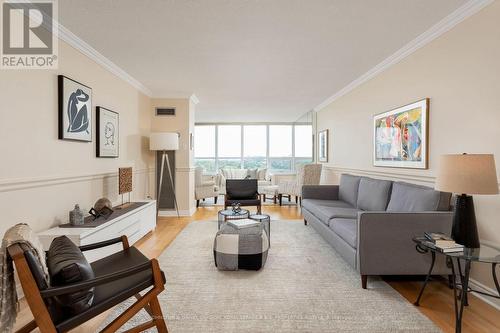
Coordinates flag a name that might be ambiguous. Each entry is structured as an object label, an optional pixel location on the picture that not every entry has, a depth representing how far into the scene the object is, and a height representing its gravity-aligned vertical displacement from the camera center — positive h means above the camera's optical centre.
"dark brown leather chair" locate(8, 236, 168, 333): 1.30 -0.75
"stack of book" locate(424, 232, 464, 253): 1.94 -0.59
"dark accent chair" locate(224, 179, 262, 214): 5.32 -0.58
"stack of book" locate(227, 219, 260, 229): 3.10 -0.73
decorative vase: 2.85 -0.60
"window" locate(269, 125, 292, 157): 9.49 +0.71
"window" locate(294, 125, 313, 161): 8.63 +0.68
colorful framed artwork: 3.06 +0.33
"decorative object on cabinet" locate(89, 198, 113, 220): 3.21 -0.59
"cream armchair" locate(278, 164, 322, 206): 6.18 -0.32
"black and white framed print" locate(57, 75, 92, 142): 2.87 +0.56
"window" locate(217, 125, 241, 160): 9.42 +0.65
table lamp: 1.97 -0.14
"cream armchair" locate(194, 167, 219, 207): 6.82 -0.69
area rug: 1.93 -1.14
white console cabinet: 2.53 -0.79
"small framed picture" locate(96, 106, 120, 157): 3.64 +0.38
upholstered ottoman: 2.81 -0.92
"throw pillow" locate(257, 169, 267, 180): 8.41 -0.40
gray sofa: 2.39 -0.65
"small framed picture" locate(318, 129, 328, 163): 6.44 +0.39
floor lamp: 5.04 +0.35
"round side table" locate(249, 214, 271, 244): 3.60 -0.77
